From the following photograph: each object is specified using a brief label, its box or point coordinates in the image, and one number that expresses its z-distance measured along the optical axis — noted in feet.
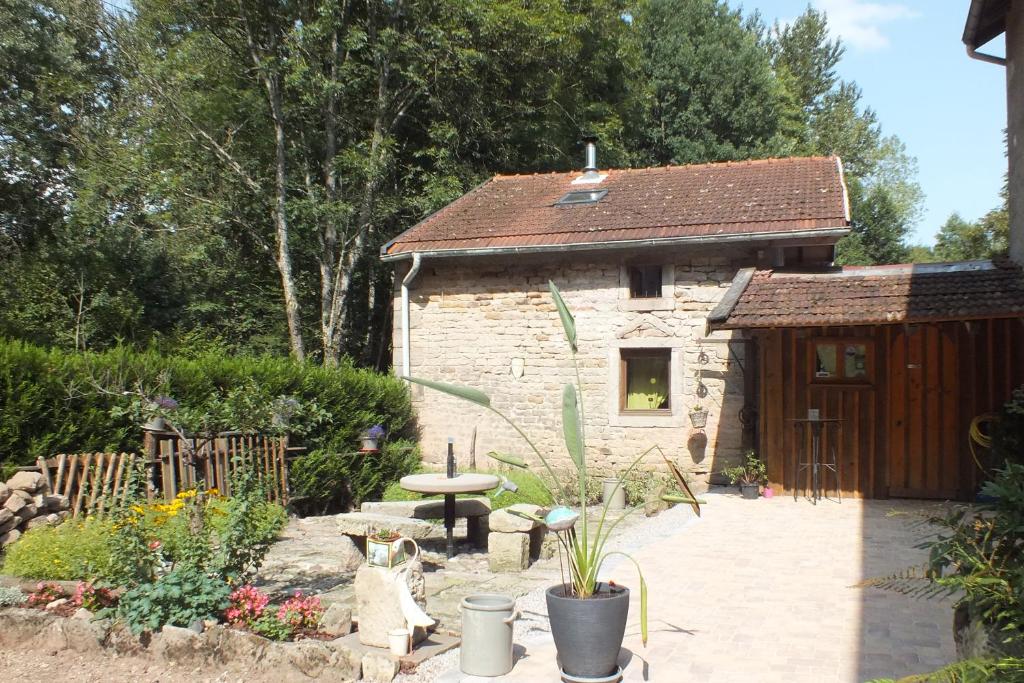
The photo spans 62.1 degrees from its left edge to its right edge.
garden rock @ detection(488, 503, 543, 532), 24.16
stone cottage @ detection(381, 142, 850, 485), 38.81
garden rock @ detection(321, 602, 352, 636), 17.52
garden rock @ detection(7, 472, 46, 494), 24.07
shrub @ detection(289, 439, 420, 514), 35.09
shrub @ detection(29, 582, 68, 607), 19.25
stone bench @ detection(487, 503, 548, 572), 24.20
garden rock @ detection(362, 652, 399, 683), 15.64
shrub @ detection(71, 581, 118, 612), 18.34
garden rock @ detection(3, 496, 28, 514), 23.21
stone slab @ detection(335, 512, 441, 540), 23.95
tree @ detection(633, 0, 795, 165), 75.20
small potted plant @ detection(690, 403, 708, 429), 38.42
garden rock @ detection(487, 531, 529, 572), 24.25
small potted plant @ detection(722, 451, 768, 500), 35.63
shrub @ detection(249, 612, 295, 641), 16.69
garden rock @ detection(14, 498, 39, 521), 23.65
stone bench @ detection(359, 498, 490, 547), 28.43
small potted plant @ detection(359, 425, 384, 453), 38.50
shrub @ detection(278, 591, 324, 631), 17.06
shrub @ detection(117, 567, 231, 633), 17.03
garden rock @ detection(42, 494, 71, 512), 24.56
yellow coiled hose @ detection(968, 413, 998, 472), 31.36
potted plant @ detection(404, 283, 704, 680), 14.57
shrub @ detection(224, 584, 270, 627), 17.08
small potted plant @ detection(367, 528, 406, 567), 17.60
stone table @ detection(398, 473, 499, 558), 25.14
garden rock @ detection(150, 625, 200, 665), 16.55
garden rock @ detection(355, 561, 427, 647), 16.85
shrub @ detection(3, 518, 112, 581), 20.83
